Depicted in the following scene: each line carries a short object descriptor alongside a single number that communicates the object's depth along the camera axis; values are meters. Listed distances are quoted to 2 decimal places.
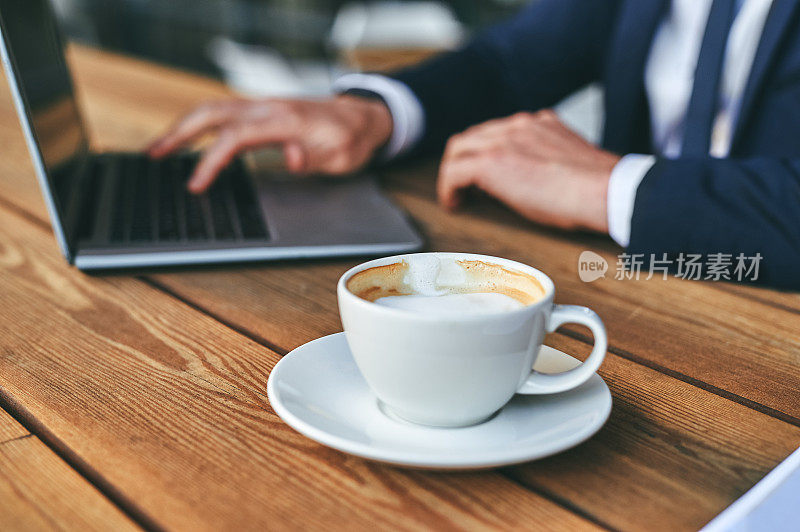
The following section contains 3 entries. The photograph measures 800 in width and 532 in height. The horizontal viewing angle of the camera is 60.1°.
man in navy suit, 0.63
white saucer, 0.31
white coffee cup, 0.32
